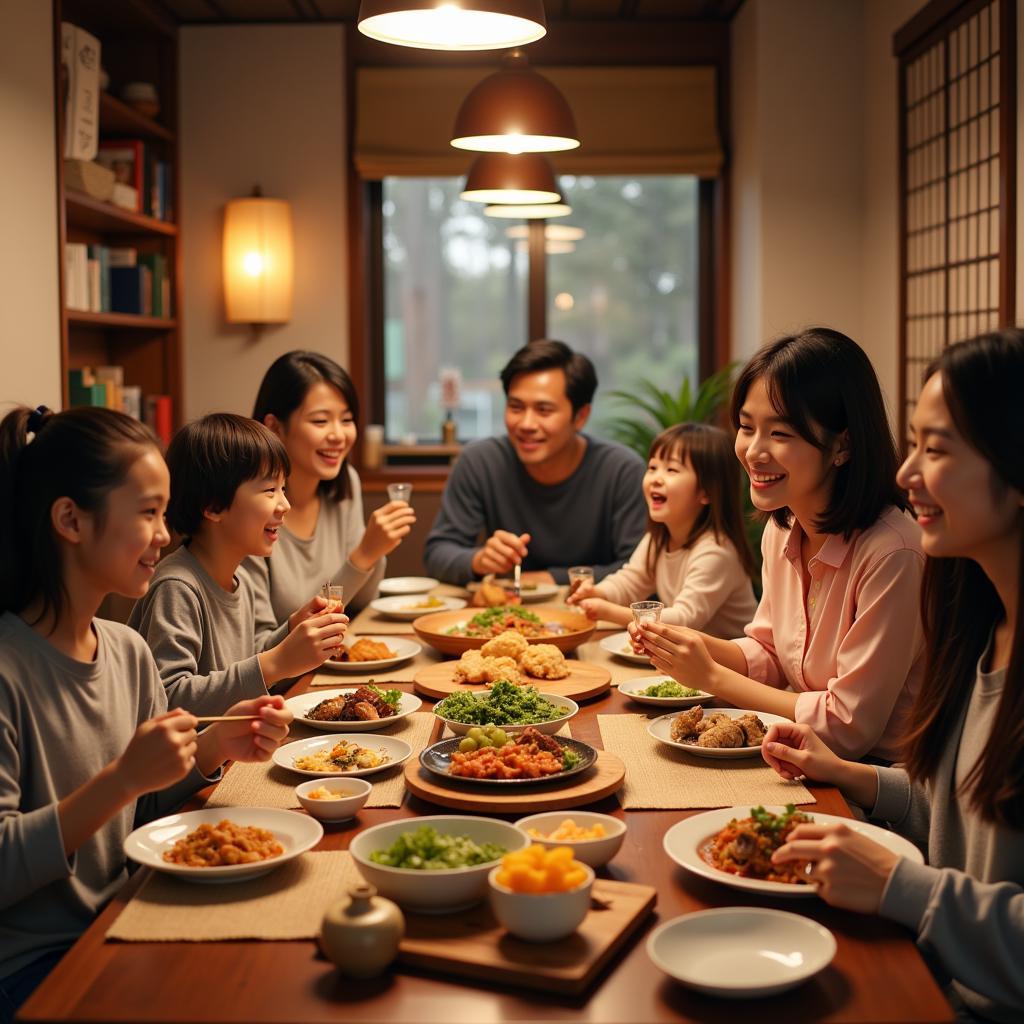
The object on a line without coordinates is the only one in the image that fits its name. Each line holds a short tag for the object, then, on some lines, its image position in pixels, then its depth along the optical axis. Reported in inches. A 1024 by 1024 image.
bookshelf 199.9
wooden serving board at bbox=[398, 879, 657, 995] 47.4
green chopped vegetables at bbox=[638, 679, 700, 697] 88.5
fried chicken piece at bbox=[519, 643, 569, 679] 94.3
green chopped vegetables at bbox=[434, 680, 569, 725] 77.3
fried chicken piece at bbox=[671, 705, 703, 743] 77.1
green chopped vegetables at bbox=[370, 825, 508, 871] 53.3
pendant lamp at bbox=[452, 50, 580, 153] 115.0
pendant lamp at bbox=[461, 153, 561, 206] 137.3
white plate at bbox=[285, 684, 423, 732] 80.3
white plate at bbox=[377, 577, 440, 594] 141.6
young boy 87.1
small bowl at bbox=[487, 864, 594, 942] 48.6
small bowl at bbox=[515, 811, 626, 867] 56.4
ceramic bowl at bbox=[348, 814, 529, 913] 51.7
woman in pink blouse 76.7
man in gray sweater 154.3
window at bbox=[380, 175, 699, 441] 235.6
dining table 45.6
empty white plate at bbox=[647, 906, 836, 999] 45.9
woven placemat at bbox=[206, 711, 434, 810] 68.1
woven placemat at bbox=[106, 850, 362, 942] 51.8
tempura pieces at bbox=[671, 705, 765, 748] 74.5
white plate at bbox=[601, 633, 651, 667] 102.9
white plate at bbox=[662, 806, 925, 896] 54.2
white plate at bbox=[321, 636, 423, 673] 100.6
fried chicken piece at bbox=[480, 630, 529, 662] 97.6
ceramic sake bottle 47.4
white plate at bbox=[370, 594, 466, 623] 126.3
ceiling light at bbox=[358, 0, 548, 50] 84.7
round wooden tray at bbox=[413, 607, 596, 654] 104.1
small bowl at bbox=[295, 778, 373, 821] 63.6
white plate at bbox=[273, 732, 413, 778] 71.4
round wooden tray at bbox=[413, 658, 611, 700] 91.1
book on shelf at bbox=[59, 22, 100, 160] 167.6
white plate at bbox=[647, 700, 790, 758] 73.7
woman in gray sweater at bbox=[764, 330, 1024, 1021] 52.2
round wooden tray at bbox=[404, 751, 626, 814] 63.9
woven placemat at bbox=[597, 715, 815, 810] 67.6
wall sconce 217.3
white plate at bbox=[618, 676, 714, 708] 87.7
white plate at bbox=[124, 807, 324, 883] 55.9
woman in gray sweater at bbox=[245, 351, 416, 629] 122.7
